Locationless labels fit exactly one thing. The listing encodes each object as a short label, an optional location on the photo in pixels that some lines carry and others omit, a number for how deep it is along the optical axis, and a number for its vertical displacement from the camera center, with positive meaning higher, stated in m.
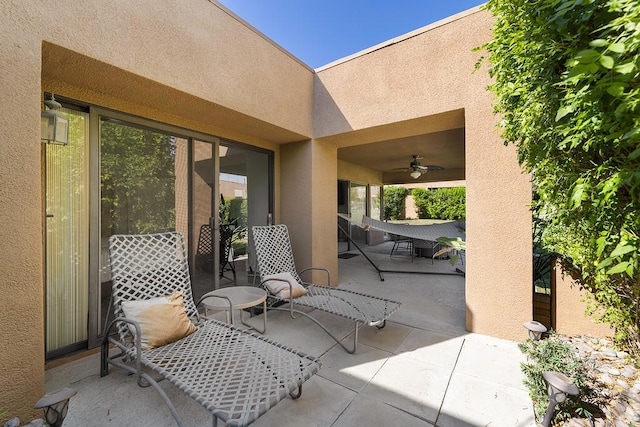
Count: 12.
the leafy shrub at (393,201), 12.63 +0.63
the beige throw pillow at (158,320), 2.17 -0.89
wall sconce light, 2.18 +0.74
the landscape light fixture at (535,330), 2.33 -1.02
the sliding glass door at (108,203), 2.62 +0.15
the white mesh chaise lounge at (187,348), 1.66 -1.09
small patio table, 2.86 -0.98
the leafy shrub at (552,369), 1.64 -1.09
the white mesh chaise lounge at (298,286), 3.06 -1.08
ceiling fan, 6.79 +1.19
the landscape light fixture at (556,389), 1.50 -1.00
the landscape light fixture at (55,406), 1.37 -1.00
